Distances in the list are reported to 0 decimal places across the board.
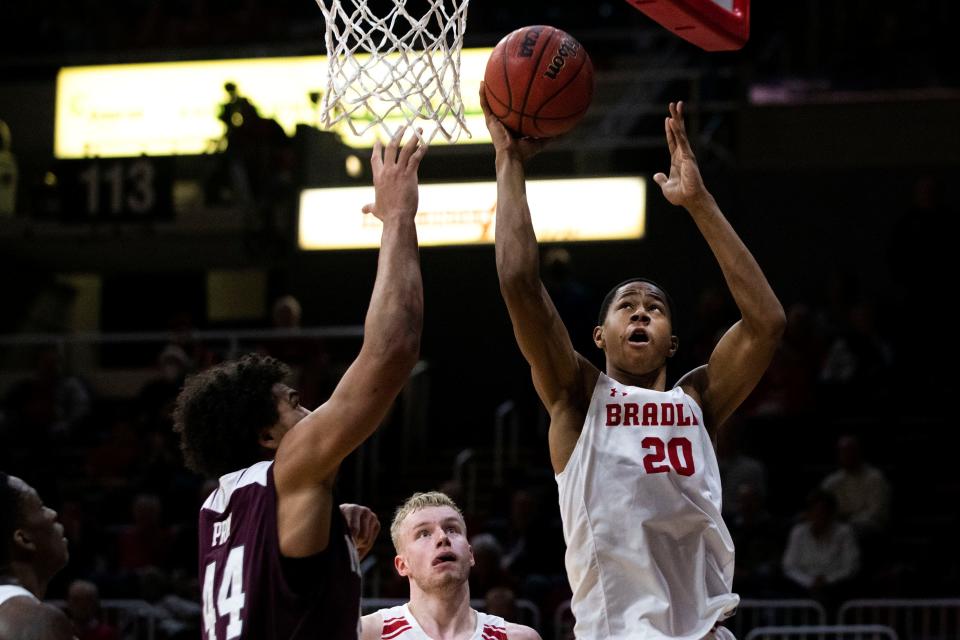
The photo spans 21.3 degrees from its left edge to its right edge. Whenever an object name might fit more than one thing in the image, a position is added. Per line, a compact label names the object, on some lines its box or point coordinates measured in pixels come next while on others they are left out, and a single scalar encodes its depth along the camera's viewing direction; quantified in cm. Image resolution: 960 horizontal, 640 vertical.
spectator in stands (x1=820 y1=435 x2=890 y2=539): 1704
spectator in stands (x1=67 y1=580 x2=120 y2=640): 1490
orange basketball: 774
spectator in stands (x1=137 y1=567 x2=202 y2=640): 1553
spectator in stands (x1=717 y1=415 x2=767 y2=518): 1721
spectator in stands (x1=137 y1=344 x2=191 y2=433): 2101
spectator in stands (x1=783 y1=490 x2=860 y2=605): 1595
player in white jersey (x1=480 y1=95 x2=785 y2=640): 733
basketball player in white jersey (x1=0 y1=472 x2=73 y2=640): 638
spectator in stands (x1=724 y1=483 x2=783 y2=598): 1638
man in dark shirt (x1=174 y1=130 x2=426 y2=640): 604
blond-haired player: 939
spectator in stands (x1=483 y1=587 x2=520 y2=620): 1388
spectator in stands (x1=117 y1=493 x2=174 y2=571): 1807
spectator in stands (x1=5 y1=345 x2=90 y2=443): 2252
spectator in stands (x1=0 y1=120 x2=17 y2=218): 2655
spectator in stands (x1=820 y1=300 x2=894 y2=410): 1905
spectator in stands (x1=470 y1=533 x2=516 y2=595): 1532
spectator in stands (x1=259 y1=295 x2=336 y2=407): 2023
